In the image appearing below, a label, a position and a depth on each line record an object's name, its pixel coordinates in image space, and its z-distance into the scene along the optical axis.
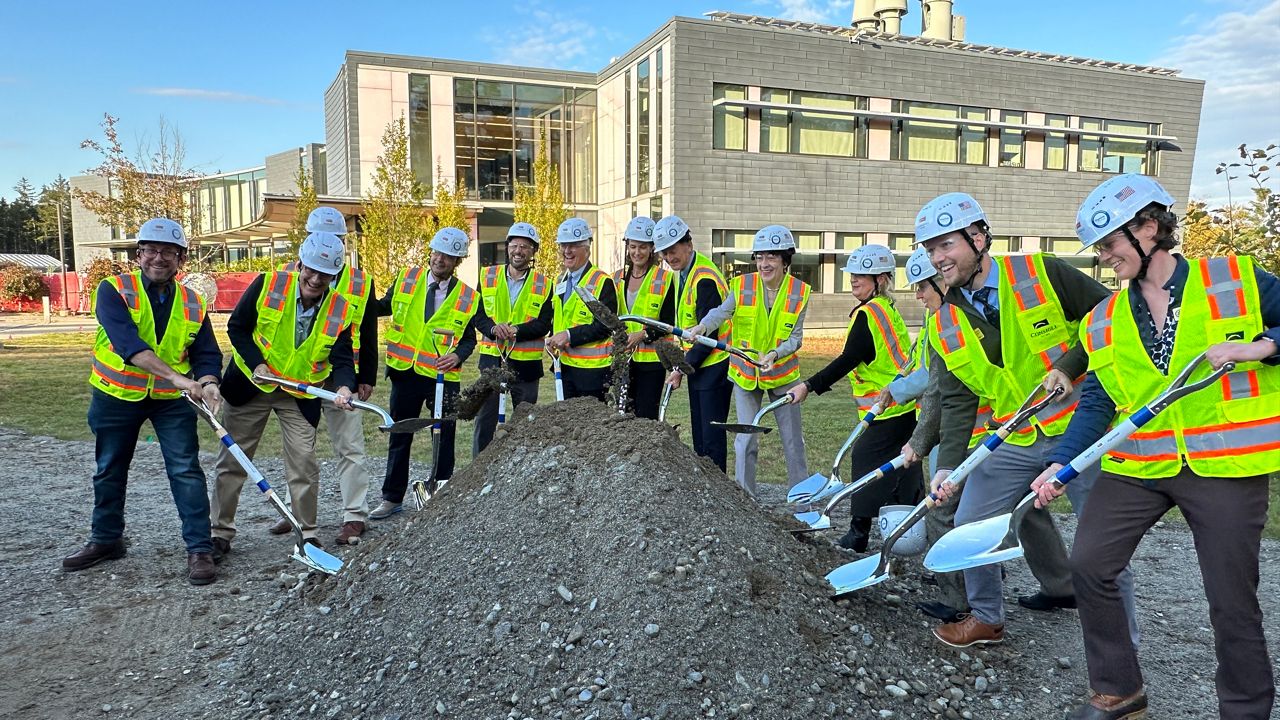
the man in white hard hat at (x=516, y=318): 6.06
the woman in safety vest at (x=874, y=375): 5.03
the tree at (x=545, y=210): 18.86
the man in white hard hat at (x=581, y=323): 5.93
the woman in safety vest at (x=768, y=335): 5.78
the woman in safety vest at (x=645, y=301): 5.95
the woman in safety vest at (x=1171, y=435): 2.63
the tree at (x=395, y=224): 16.52
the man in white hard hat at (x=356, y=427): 5.50
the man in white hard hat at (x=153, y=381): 4.62
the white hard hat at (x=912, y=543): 3.93
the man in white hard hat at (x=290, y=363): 5.01
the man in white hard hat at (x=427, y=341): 5.90
